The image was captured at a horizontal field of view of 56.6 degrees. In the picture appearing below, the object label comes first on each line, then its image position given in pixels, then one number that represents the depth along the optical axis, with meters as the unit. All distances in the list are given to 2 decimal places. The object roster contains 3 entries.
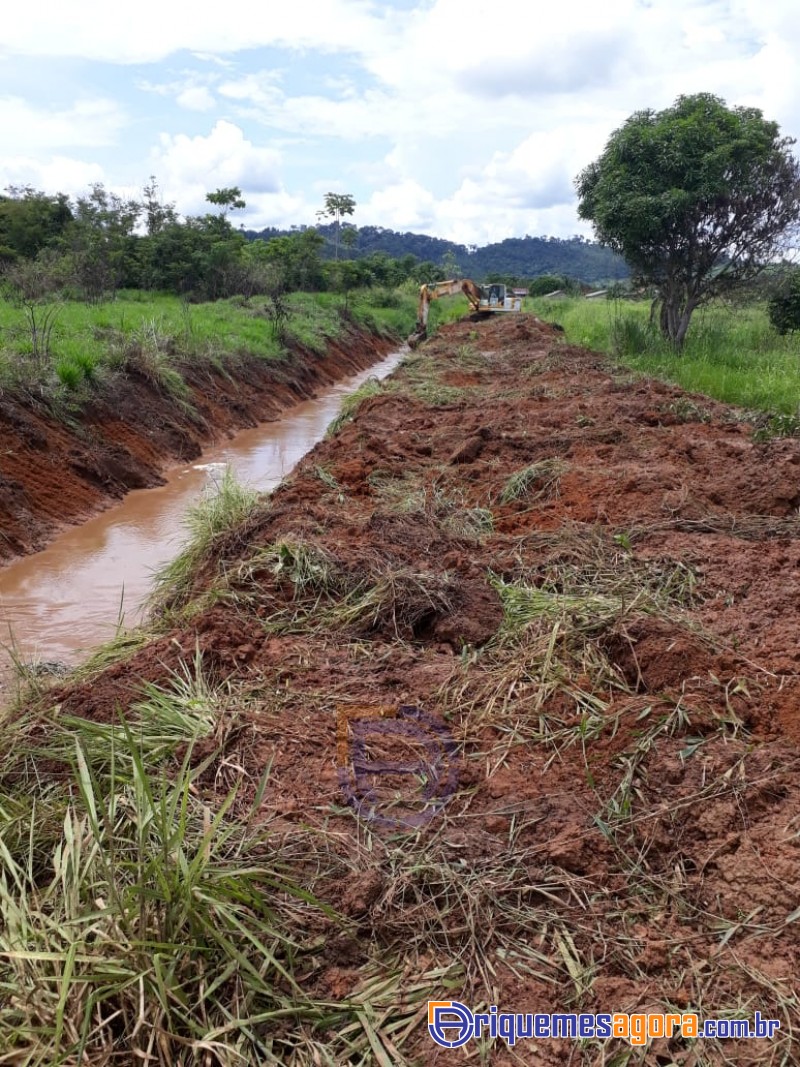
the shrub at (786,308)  14.20
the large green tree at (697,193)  11.83
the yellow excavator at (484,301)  21.92
